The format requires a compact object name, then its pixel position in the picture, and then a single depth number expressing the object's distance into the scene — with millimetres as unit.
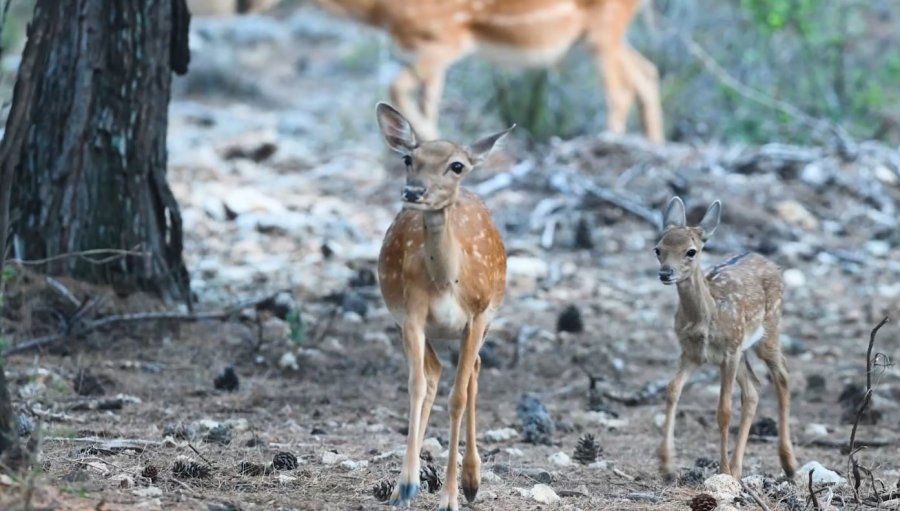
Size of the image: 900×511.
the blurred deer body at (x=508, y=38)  31859
